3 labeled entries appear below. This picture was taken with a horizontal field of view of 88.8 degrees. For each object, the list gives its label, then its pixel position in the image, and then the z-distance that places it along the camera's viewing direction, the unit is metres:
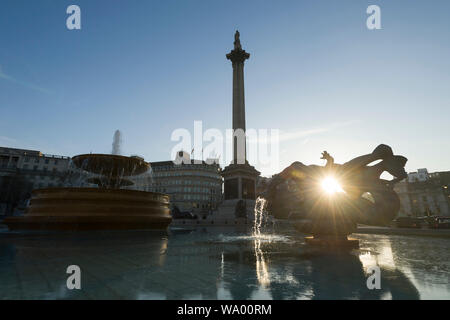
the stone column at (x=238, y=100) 41.47
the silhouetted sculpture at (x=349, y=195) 7.75
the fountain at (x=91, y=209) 10.12
